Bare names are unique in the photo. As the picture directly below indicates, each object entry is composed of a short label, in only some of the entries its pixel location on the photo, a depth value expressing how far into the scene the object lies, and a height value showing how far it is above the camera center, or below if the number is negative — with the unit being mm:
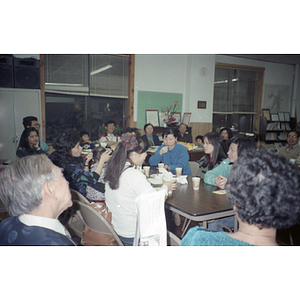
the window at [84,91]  6367 +673
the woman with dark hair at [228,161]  2443 -439
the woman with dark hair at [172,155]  3473 -534
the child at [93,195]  2391 -752
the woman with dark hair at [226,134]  5812 -328
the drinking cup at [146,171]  2689 -574
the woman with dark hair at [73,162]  2371 -465
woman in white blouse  1854 -552
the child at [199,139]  6723 -552
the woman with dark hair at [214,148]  2988 -348
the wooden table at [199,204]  1810 -672
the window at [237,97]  8562 +809
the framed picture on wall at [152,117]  7469 +22
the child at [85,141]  5273 -558
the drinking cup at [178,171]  2727 -573
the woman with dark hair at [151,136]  6371 -469
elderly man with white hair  1061 -401
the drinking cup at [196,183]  2324 -599
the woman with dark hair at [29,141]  3894 -417
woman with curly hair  892 -279
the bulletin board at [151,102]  7422 +494
